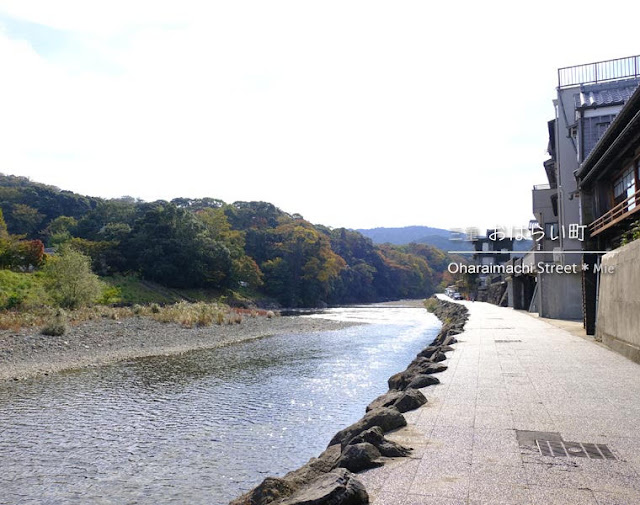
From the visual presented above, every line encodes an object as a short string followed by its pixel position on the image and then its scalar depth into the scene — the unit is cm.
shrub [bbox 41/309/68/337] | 1967
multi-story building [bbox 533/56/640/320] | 2142
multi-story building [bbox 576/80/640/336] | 1400
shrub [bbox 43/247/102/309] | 2858
